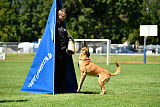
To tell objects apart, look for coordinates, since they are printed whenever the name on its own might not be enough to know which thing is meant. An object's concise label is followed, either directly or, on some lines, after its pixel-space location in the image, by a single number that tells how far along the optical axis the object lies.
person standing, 17.63
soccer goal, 59.83
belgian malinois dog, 17.13
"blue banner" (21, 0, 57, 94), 16.97
